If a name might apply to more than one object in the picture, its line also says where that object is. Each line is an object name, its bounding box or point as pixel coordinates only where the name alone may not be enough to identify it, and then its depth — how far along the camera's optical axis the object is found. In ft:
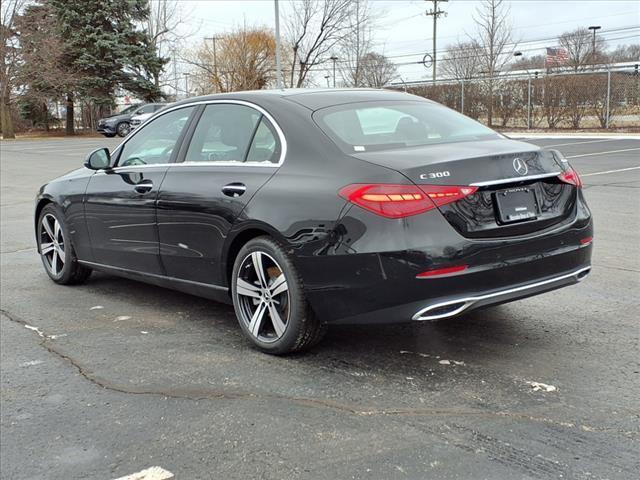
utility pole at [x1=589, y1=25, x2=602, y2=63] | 166.79
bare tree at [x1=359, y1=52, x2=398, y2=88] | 149.07
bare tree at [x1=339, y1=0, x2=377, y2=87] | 142.46
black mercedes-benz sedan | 11.65
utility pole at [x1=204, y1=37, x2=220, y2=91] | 144.93
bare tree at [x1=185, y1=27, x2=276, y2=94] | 145.07
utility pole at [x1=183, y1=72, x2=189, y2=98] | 171.69
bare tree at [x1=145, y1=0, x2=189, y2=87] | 169.99
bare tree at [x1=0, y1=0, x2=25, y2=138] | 128.47
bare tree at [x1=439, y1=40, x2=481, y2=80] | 149.20
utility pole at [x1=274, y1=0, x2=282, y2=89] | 97.71
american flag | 170.71
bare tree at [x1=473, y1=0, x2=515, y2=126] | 121.39
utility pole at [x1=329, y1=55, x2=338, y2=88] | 145.48
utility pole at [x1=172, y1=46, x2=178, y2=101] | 174.64
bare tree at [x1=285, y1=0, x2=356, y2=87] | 139.85
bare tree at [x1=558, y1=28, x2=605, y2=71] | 190.03
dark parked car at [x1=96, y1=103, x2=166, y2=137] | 116.16
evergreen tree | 137.80
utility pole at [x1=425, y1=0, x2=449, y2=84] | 156.76
